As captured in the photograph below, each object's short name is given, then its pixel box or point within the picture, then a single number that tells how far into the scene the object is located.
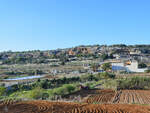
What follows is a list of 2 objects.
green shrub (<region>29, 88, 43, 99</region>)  26.31
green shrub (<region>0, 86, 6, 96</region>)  29.46
